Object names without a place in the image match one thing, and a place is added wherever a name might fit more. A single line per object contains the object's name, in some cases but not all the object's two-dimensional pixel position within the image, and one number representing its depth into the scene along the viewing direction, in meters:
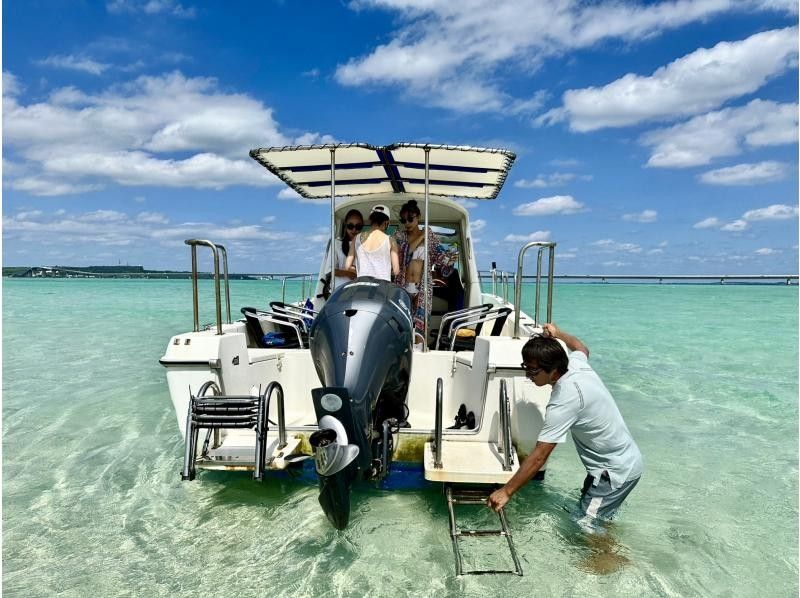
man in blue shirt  3.06
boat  2.89
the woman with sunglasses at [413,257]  5.31
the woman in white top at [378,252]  4.20
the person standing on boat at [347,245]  5.02
